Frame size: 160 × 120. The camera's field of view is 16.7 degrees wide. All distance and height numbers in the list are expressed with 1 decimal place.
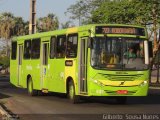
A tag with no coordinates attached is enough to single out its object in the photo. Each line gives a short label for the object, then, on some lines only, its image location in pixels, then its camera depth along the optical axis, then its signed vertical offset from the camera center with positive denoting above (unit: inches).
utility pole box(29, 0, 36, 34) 1643.3 +125.7
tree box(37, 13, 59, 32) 3814.0 +248.7
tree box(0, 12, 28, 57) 3708.2 +224.2
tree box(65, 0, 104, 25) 2101.4 +197.0
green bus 787.4 -4.1
